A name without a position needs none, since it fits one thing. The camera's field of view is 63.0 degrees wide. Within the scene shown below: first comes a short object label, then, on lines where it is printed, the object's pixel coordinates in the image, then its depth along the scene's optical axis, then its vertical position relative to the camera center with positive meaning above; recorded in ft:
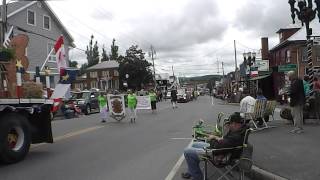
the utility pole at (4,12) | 43.04 +13.89
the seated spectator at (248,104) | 27.56 -1.74
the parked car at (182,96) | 115.10 -2.91
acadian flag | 23.04 +1.45
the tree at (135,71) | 151.29 +11.24
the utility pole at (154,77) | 155.20 +7.62
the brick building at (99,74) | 182.89 +12.82
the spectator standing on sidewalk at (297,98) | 23.89 -1.07
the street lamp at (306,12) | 29.02 +8.36
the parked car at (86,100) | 62.31 -2.14
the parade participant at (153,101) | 57.10 -2.41
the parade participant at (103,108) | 42.45 -2.72
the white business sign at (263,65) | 104.89 +8.94
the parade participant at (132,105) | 42.75 -2.39
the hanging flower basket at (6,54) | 19.56 +3.00
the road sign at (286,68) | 55.59 +4.23
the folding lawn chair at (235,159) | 12.78 -3.48
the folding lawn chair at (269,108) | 29.16 -2.36
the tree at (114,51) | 214.34 +33.12
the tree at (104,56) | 223.06 +30.27
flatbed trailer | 18.82 -2.52
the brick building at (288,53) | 93.44 +12.97
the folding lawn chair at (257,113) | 27.49 -2.69
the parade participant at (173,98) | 71.63 -2.34
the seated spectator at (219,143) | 12.76 -2.72
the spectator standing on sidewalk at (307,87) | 30.47 -0.11
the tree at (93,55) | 212.95 +30.37
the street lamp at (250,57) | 83.23 +9.88
